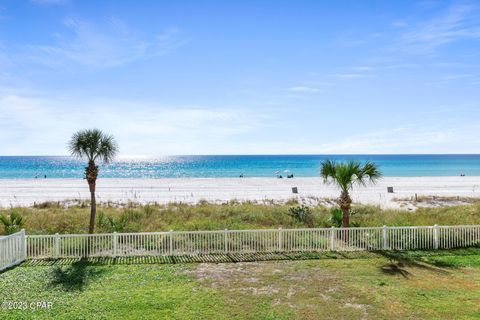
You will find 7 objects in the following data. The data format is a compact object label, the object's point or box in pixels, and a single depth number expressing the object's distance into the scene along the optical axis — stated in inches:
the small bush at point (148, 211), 752.3
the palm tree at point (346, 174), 549.3
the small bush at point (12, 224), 543.5
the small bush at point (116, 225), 585.3
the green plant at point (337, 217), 607.5
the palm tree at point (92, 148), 592.7
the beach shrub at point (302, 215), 681.2
